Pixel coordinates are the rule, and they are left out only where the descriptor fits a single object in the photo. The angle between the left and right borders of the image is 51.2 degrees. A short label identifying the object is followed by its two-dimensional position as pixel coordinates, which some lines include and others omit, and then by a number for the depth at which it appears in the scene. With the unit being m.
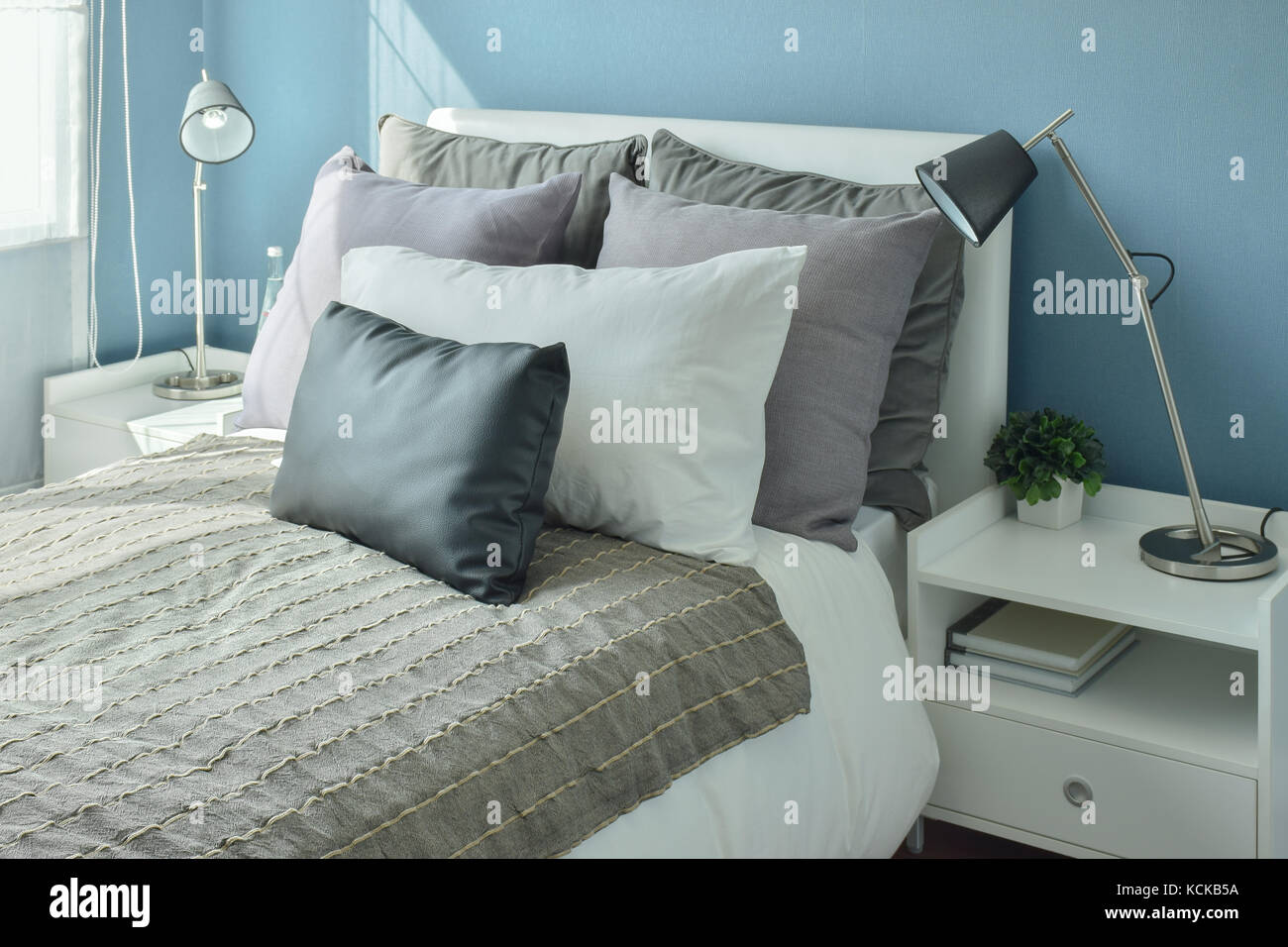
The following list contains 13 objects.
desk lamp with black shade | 1.82
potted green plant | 2.11
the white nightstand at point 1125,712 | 1.75
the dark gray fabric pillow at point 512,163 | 2.31
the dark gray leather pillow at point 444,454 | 1.65
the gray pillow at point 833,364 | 1.90
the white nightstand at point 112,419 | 2.71
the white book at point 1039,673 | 1.93
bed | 1.17
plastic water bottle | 2.90
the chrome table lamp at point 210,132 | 2.69
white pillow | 1.77
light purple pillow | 2.20
